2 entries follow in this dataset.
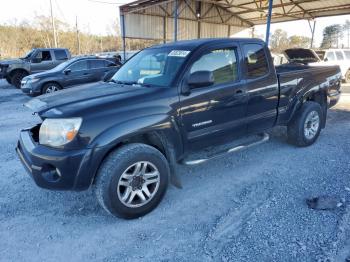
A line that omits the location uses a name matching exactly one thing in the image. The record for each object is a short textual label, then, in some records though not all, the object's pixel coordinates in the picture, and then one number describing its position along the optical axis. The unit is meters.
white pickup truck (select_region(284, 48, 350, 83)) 12.44
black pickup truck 2.75
